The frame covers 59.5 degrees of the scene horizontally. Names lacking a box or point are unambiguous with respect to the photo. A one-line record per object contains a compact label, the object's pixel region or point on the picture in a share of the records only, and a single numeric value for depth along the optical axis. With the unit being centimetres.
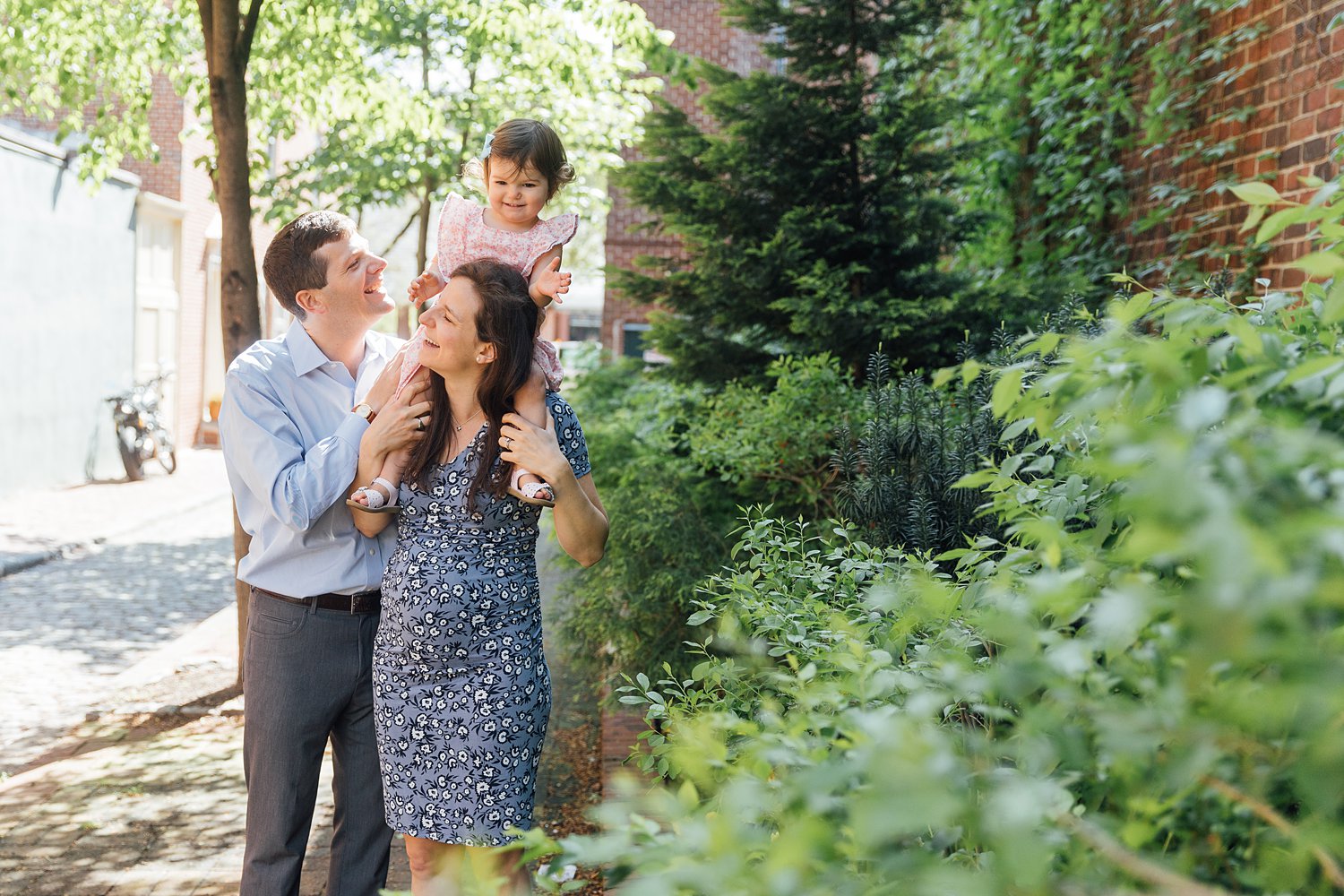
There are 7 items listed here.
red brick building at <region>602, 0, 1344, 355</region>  443
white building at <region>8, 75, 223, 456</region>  1895
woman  280
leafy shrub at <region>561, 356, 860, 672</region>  436
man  301
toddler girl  341
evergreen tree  576
